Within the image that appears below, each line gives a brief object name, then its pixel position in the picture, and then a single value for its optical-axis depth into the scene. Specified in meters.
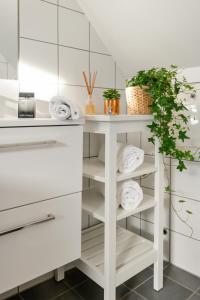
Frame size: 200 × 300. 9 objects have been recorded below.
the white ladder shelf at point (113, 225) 1.12
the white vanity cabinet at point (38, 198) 0.89
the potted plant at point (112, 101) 1.32
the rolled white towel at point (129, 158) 1.22
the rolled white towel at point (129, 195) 1.24
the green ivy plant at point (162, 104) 1.17
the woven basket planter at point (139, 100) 1.23
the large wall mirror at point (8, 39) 1.18
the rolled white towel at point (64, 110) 1.01
